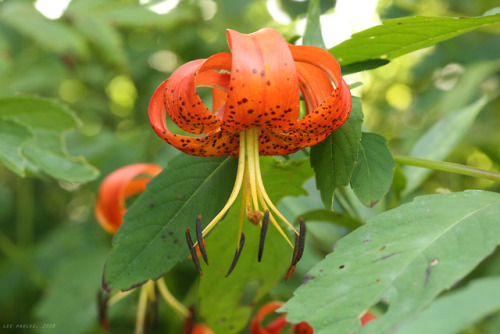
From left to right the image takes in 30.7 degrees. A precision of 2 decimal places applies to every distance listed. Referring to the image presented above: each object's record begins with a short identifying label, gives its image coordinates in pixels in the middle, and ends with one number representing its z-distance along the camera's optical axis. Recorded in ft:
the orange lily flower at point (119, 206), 1.49
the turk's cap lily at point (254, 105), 0.96
